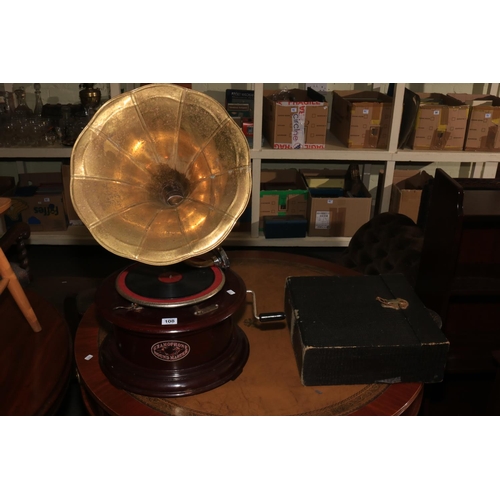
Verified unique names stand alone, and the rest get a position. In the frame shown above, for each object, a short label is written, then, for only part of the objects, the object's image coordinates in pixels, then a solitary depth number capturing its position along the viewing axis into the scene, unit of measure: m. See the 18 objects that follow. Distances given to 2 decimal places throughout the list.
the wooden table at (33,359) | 1.85
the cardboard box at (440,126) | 3.67
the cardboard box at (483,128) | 3.69
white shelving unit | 3.68
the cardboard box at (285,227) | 4.03
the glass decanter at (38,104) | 3.96
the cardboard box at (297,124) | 3.69
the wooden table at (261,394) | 1.74
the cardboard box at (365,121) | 3.74
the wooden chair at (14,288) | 2.15
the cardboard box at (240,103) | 4.08
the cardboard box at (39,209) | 3.99
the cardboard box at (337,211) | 3.96
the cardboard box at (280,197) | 4.05
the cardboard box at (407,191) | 3.86
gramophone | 1.73
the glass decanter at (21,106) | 3.85
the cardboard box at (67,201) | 3.88
